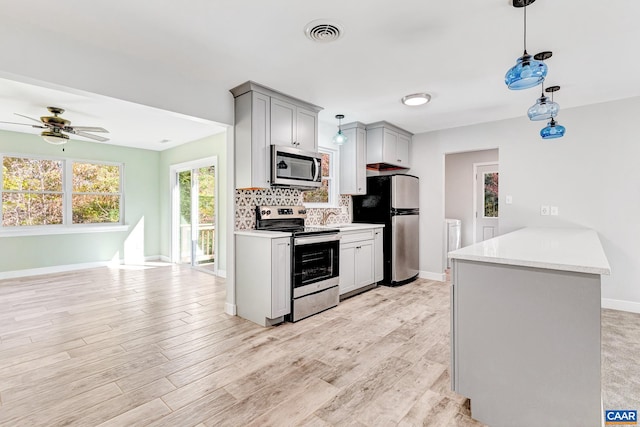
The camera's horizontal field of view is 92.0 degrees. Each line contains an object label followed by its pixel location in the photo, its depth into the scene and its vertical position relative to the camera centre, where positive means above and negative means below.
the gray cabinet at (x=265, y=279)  3.01 -0.69
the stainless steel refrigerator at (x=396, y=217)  4.54 -0.09
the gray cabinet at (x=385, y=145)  4.59 +1.01
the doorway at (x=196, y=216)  5.66 -0.09
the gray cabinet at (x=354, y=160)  4.61 +0.78
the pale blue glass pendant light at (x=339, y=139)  3.97 +0.94
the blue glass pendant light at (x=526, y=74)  1.67 +0.75
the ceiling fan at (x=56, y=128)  3.91 +1.10
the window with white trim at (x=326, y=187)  4.59 +0.37
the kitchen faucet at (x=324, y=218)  4.60 -0.10
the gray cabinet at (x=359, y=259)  3.89 -0.65
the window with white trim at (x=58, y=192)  5.19 +0.36
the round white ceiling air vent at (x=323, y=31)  2.11 +1.28
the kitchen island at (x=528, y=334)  1.48 -0.65
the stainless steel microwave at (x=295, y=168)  3.34 +0.50
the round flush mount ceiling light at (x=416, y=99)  3.40 +1.26
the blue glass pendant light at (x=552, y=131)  2.80 +0.73
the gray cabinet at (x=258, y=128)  3.19 +0.90
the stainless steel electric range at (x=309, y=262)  3.20 -0.56
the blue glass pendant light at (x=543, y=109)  2.32 +0.77
